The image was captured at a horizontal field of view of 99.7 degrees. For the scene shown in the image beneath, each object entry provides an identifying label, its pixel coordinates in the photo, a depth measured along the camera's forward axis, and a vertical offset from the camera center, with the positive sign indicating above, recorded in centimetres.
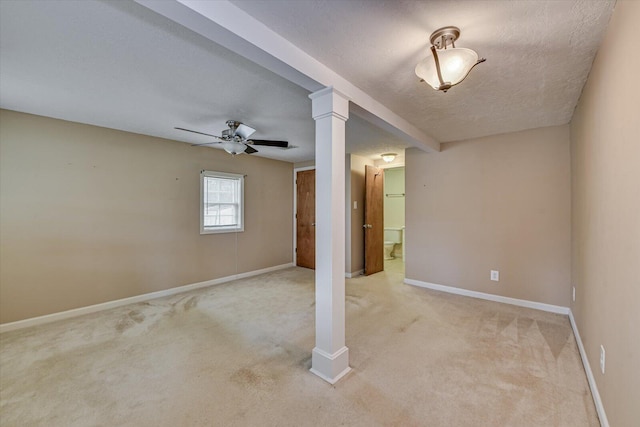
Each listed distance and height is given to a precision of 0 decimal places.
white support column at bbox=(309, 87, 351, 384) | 195 -16
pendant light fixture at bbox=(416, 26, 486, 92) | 149 +86
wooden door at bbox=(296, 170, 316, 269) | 546 -13
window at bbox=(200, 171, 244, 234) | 436 +17
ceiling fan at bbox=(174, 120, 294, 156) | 306 +83
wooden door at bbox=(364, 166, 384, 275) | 495 -16
